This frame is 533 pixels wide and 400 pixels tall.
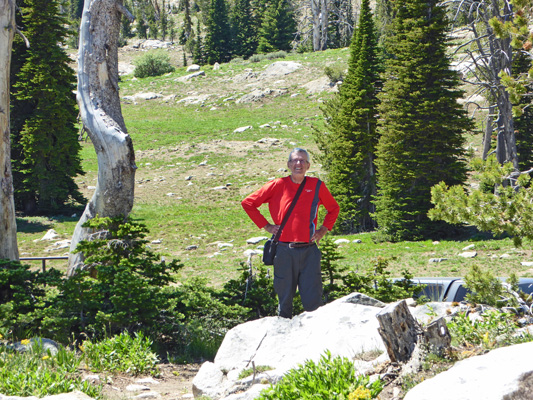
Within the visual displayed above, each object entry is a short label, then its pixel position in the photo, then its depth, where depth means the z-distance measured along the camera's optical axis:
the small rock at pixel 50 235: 40.53
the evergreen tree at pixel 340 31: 134.12
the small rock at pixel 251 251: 34.62
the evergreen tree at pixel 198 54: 129.62
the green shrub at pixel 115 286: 14.22
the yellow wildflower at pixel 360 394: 7.52
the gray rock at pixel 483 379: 6.61
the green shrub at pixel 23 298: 14.09
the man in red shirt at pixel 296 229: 12.48
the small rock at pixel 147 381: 11.94
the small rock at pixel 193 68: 112.00
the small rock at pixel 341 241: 39.25
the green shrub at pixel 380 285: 15.88
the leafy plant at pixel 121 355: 12.23
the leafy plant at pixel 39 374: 9.66
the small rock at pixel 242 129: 74.37
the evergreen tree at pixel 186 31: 150.79
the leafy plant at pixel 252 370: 10.38
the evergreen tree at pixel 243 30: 131.50
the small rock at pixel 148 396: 10.85
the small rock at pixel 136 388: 11.30
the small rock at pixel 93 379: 11.26
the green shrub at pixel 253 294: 16.41
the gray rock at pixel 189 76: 106.25
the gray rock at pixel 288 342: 10.41
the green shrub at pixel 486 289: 11.73
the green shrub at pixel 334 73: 85.04
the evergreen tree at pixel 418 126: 38.53
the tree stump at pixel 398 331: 8.91
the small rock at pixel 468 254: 31.05
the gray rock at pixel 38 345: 12.00
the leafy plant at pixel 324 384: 7.70
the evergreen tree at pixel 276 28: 125.25
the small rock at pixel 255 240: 38.44
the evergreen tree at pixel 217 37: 126.69
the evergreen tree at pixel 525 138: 44.06
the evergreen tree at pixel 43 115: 47.44
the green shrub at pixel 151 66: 119.12
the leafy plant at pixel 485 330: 9.18
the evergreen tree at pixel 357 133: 44.25
